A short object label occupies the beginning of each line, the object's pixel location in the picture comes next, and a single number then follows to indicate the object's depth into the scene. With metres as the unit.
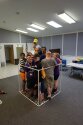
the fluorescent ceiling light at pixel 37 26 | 6.41
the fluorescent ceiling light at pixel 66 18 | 4.29
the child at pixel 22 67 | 3.36
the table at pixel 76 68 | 4.92
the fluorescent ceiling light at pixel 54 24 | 5.58
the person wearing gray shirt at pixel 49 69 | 2.94
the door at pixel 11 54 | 9.43
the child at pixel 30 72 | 2.91
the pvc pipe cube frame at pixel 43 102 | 2.85
